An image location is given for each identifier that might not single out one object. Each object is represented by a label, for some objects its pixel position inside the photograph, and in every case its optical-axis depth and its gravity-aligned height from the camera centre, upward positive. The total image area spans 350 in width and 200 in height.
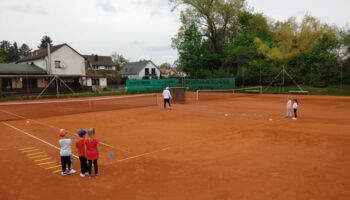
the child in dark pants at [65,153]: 7.25 -1.80
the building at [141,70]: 78.19 +4.97
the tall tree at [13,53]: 105.53 +15.34
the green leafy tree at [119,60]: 95.88 +10.01
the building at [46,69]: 43.28 +3.47
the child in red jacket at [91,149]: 6.99 -1.67
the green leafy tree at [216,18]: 50.09 +13.27
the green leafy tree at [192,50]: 51.88 +7.06
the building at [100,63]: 78.26 +7.49
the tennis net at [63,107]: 20.66 -1.84
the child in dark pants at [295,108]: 16.02 -1.54
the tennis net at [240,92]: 38.20 -1.21
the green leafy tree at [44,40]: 96.74 +18.25
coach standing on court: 21.32 -0.75
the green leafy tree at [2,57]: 70.01 +8.87
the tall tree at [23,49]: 121.41 +20.27
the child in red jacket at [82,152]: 7.13 -1.76
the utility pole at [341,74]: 35.84 +1.09
